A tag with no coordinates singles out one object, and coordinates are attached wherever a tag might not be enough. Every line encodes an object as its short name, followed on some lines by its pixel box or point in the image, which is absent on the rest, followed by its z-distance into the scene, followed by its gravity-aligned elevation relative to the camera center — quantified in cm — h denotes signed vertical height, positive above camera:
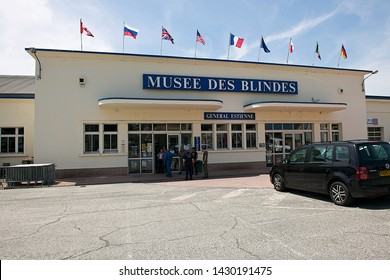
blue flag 1888 +733
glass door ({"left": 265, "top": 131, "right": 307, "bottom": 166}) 1802 +21
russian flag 1606 +729
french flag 1831 +749
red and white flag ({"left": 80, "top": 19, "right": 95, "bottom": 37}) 1574 +729
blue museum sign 1587 +414
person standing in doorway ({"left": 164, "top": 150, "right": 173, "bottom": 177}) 1420 -60
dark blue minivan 661 -65
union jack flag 1711 +748
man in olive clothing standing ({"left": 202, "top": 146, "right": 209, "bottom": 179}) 1382 -78
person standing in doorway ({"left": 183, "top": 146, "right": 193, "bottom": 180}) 1361 -75
